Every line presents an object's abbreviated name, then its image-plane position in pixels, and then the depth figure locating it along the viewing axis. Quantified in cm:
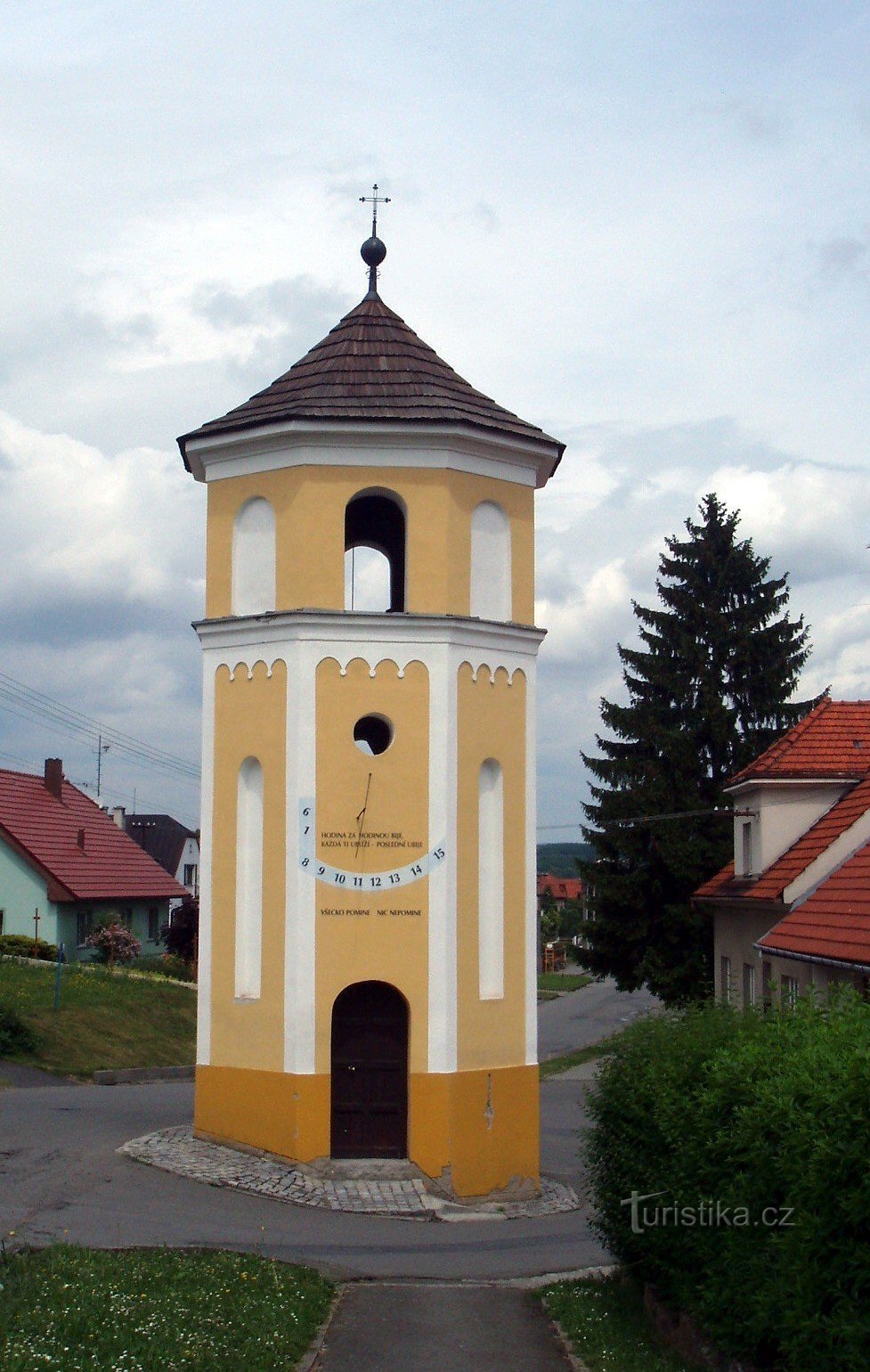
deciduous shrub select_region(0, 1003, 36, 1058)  2566
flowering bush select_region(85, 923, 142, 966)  3875
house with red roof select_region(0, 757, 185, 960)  3953
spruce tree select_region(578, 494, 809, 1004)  3422
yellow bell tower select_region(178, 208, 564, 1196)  1683
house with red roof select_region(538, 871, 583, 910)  15142
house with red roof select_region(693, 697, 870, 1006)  2245
